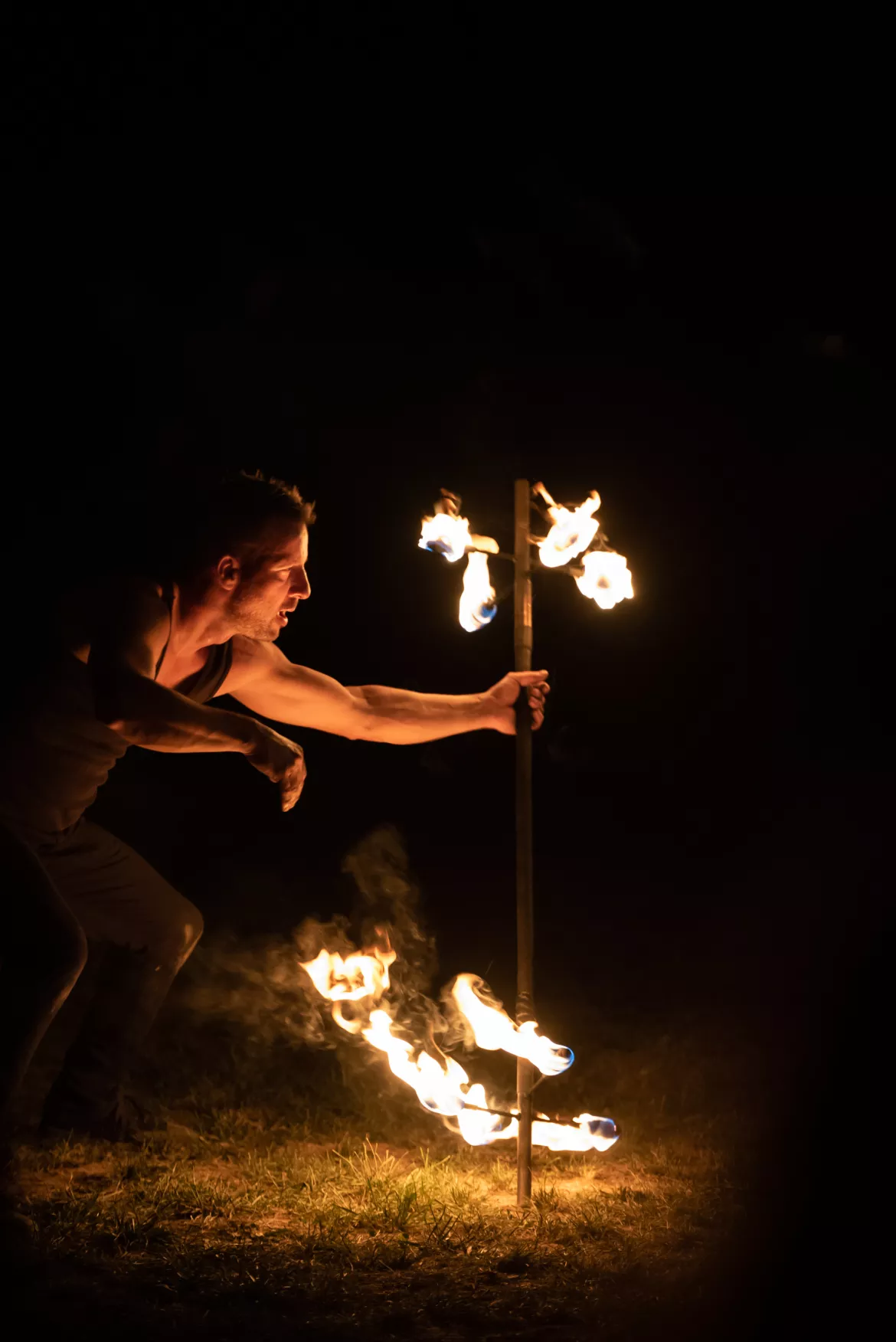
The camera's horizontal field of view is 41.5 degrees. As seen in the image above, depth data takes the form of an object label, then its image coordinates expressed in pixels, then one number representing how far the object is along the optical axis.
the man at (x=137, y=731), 3.44
